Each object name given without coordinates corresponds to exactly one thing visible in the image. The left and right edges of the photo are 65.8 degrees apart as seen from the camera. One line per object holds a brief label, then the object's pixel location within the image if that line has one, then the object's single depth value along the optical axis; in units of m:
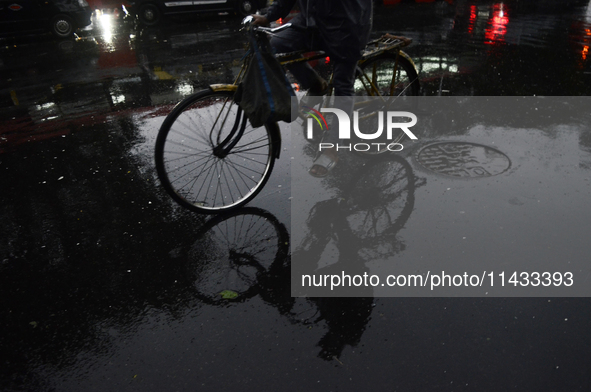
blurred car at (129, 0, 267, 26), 13.74
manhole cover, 4.40
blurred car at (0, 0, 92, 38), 12.59
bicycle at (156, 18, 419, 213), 3.67
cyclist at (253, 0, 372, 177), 3.84
